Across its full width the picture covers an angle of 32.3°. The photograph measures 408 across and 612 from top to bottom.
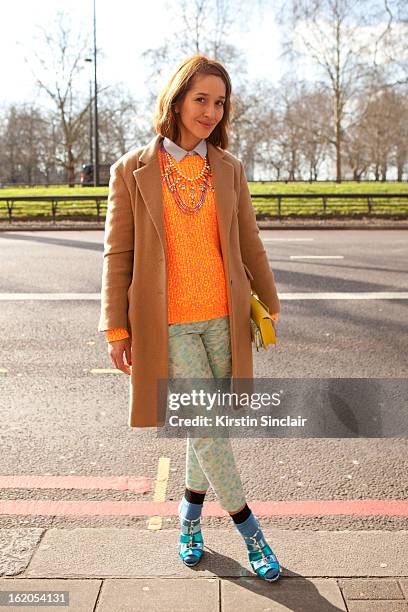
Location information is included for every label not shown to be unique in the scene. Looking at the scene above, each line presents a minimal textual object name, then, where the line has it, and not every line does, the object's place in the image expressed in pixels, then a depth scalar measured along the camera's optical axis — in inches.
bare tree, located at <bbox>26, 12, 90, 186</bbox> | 1871.3
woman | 95.6
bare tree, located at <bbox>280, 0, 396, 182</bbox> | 1516.5
